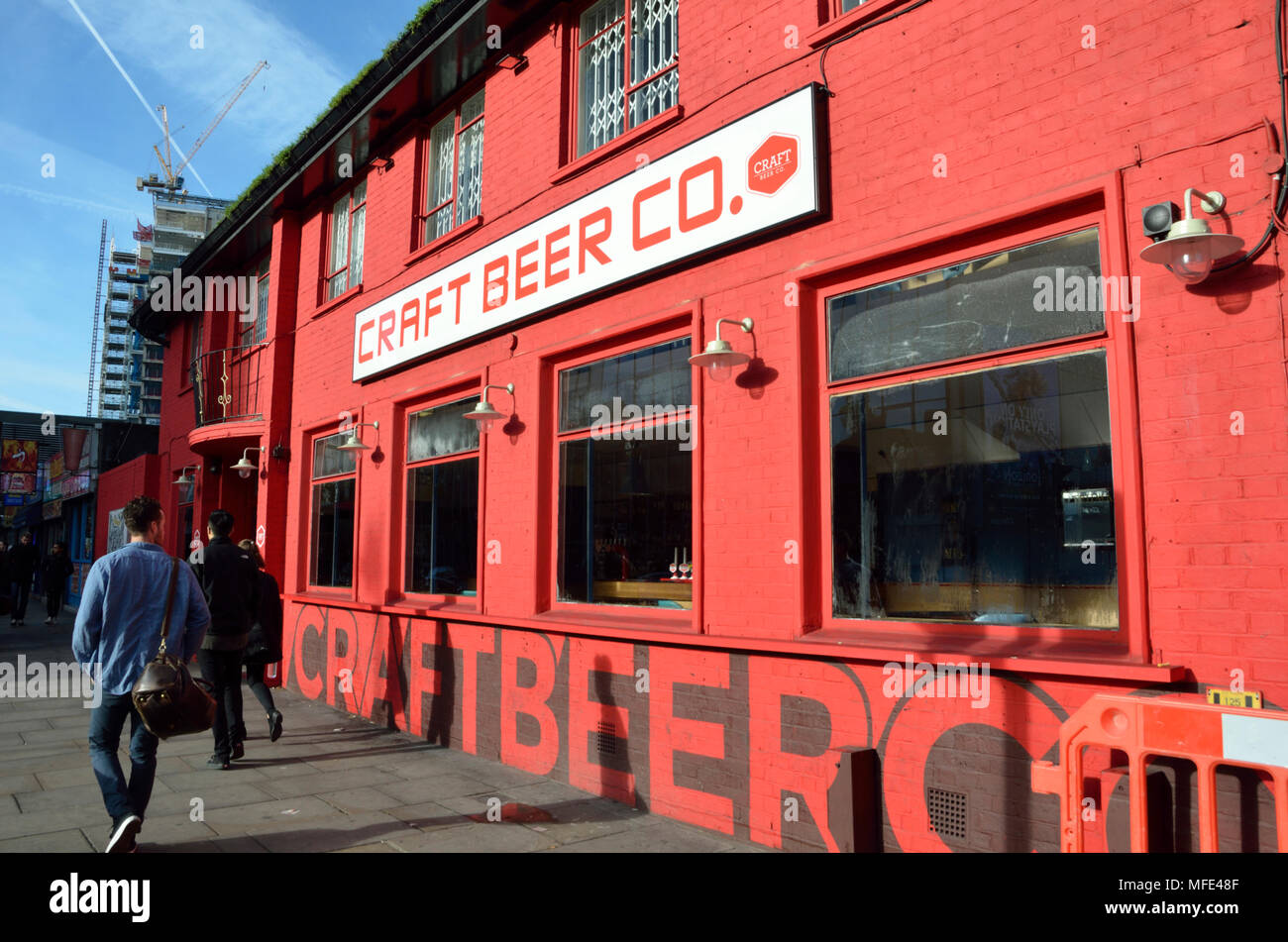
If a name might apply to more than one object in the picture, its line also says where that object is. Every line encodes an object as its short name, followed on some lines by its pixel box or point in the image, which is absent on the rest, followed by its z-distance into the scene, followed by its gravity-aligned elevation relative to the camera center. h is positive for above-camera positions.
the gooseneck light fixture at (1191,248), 3.59 +1.19
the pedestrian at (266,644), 8.61 -0.98
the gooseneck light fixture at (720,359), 5.54 +1.15
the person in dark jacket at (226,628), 7.76 -0.74
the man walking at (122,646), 4.88 -0.57
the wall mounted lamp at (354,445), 10.41 +1.14
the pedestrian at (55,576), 20.97 -0.77
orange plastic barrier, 3.18 -0.77
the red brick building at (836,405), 3.94 +0.80
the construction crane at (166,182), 117.01 +47.55
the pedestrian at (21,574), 20.73 -0.68
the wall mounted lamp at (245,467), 13.52 +1.15
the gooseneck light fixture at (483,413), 7.86 +1.13
